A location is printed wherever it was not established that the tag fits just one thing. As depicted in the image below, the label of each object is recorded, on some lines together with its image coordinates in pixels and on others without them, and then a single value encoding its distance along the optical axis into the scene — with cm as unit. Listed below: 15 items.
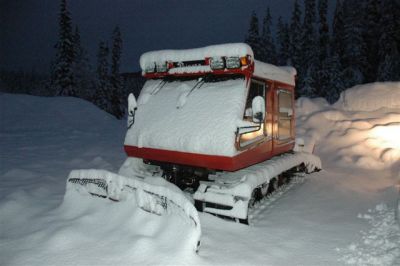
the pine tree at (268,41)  5040
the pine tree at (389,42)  3136
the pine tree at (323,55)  3968
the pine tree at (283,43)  5164
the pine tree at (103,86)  4438
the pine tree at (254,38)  4300
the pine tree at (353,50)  3766
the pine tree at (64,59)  3538
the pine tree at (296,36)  4534
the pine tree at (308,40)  4368
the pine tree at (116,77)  4538
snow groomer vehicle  515
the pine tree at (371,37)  3556
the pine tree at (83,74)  4641
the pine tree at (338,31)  4147
